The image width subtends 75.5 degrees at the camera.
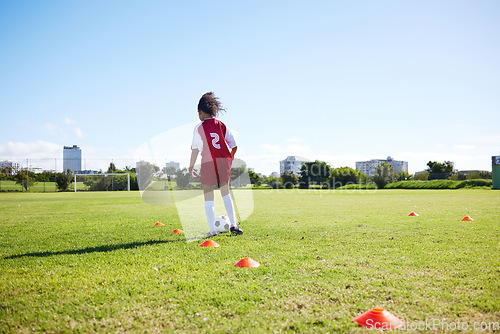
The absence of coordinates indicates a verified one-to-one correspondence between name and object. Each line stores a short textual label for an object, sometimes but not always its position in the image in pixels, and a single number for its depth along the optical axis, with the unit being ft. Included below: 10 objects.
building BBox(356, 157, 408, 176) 597.15
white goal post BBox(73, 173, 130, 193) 130.68
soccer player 18.08
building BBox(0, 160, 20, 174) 123.86
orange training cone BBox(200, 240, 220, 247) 15.44
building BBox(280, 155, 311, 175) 526.57
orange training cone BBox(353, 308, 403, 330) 6.93
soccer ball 20.39
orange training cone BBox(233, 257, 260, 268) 11.55
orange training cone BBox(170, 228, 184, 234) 20.29
